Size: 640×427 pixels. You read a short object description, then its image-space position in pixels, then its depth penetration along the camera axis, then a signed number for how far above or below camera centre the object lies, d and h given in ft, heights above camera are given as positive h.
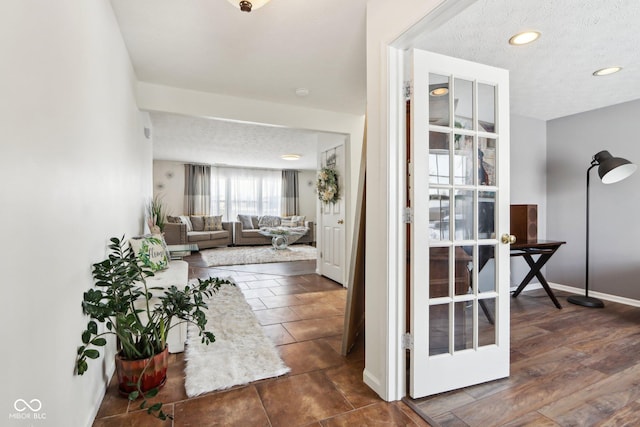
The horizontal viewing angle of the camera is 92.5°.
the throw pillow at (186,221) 26.29 -0.79
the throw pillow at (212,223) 27.86 -1.04
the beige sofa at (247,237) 28.66 -2.36
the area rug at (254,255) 20.89 -3.31
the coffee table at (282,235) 25.49 -1.96
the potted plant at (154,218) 11.64 -0.26
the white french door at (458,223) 5.82 -0.24
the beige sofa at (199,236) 24.14 -2.04
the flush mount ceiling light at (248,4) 5.24 +3.58
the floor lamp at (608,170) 10.52 +1.47
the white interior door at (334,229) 14.70 -0.89
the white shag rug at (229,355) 6.40 -3.49
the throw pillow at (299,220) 31.37 -0.86
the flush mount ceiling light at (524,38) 7.15 +4.16
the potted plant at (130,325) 4.79 -2.01
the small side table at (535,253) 10.81 -1.46
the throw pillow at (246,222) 30.30 -1.01
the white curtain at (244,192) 31.24 +2.14
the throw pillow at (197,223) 27.61 -1.01
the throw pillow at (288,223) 31.09 -1.15
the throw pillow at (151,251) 7.80 -1.06
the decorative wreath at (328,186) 15.06 +1.32
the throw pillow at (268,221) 31.04 -0.95
